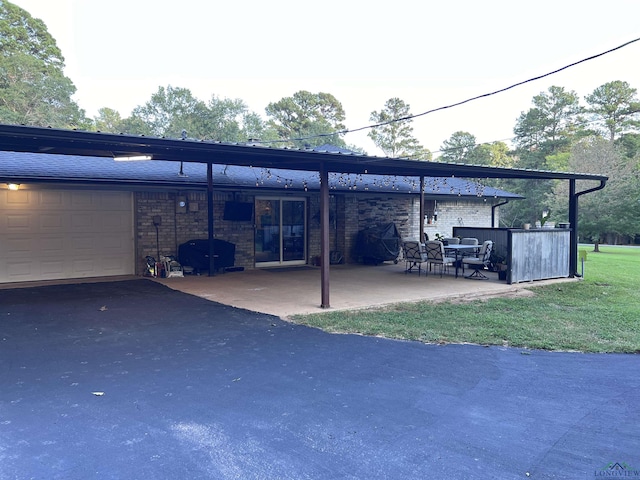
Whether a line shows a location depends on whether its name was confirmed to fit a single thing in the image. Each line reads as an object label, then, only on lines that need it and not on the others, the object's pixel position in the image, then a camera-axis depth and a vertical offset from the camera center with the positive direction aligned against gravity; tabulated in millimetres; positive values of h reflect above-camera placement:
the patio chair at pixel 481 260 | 11164 -791
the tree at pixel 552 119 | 35156 +8204
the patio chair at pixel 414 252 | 11516 -617
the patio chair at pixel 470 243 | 12712 -436
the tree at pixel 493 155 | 38250 +6062
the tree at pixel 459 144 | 39375 +7194
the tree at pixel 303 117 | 38156 +9350
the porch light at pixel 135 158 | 8031 +1209
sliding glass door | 13195 -115
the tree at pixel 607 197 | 23250 +1550
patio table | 11477 -602
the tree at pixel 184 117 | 33250 +8014
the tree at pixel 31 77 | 25062 +8531
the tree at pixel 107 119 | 36844 +8757
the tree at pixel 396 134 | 42312 +8423
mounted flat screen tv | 12242 +417
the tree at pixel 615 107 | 33031 +8590
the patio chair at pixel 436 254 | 11086 -647
